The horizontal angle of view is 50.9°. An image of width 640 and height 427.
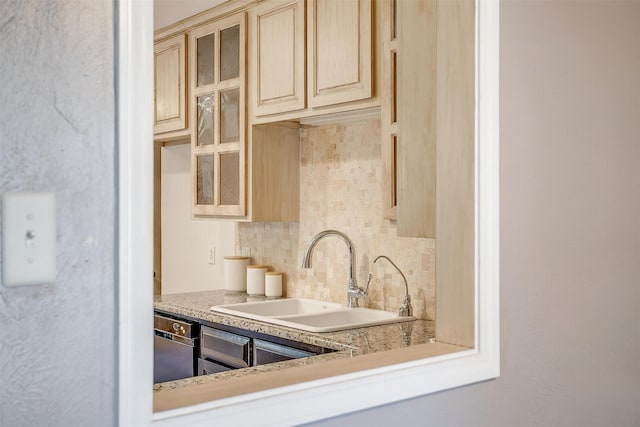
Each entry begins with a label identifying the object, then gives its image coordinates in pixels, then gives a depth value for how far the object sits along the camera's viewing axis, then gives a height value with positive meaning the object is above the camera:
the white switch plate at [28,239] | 0.82 -0.04
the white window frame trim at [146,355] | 0.92 -0.20
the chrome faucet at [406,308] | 2.96 -0.43
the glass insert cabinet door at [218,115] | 3.46 +0.50
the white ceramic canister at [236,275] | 3.82 -0.37
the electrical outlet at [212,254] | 4.16 -0.28
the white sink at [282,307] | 3.29 -0.49
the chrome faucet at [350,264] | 3.16 -0.26
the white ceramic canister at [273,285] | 3.62 -0.41
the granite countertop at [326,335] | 2.18 -0.49
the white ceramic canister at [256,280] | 3.71 -0.39
